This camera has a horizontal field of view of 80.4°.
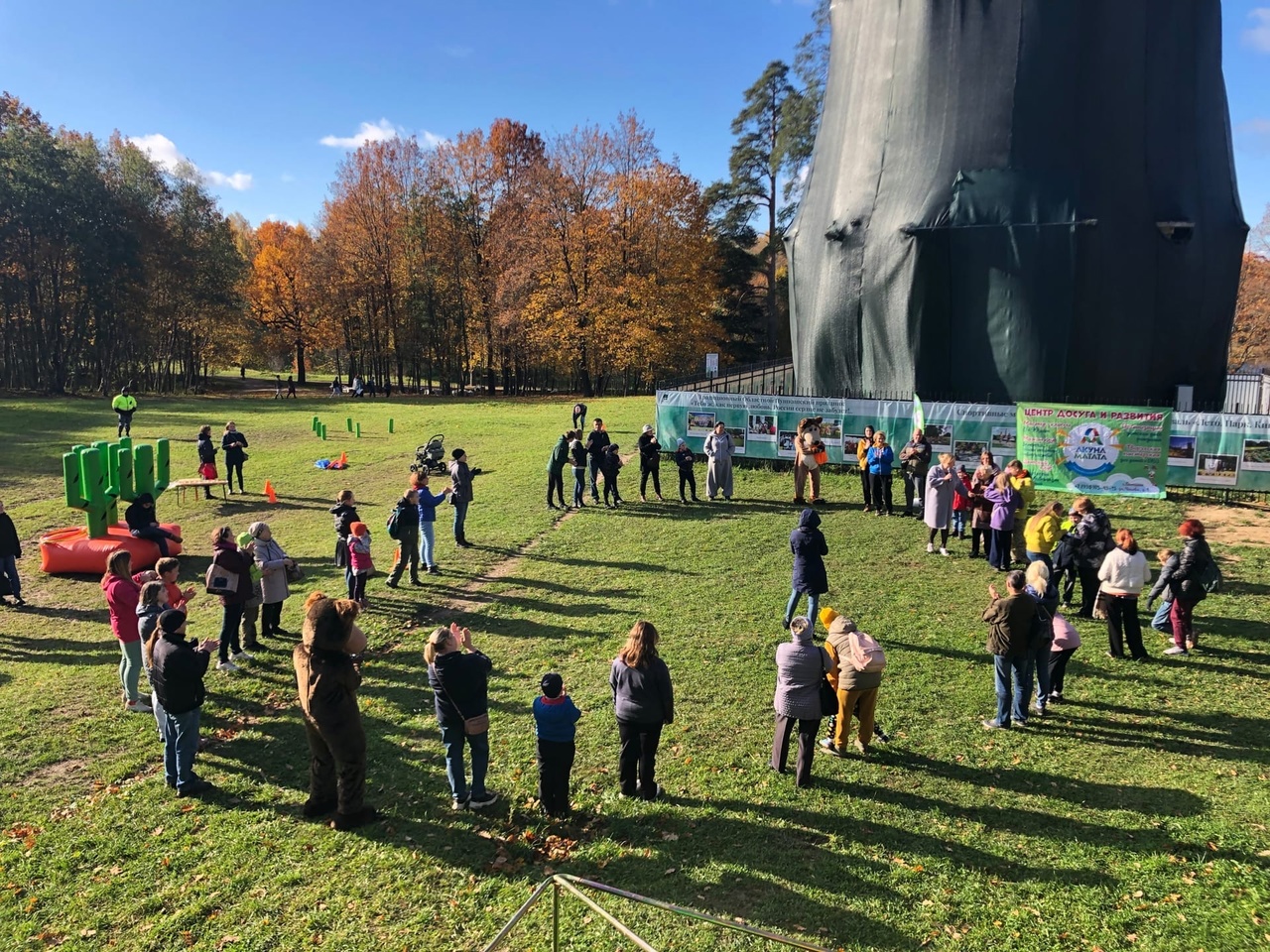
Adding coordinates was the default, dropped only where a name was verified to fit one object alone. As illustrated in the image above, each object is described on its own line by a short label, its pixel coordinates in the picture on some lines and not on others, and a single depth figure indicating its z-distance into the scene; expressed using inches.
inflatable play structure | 499.5
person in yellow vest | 873.5
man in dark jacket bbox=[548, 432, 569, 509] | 636.7
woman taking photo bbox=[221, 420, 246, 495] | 715.4
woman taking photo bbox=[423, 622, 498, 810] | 237.3
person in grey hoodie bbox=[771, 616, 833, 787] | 256.8
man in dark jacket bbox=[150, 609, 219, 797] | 245.0
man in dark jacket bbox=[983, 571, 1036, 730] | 285.3
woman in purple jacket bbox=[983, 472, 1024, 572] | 483.5
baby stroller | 794.8
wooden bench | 693.9
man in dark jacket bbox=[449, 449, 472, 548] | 542.9
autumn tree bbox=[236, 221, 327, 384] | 2221.9
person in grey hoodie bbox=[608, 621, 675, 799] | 244.7
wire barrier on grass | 129.9
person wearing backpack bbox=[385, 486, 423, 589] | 449.4
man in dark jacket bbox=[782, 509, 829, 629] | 380.2
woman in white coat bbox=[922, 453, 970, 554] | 528.7
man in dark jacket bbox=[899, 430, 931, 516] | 624.7
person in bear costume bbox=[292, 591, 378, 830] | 223.6
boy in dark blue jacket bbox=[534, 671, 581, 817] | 237.9
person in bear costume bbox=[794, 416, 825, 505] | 663.1
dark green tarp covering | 735.7
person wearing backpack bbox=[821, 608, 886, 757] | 266.4
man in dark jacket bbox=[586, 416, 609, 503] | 661.3
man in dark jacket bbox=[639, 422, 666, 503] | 685.9
